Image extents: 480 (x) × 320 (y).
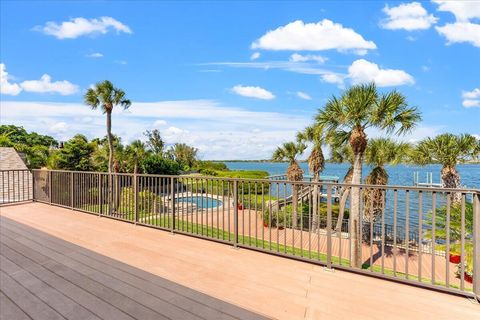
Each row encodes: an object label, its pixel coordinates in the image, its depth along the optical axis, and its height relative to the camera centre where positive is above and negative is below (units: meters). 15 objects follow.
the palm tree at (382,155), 13.86 +0.02
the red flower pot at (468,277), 7.45 -3.24
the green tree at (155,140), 46.44 +2.70
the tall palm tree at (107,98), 18.36 +3.71
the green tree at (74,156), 18.44 +0.11
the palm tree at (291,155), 17.78 +0.06
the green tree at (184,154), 43.94 +0.44
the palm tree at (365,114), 10.09 +1.44
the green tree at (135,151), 22.52 +0.47
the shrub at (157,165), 26.30 -0.76
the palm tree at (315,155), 16.94 +0.04
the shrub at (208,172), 35.82 -1.89
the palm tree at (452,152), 12.62 +0.12
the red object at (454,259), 9.48 -3.42
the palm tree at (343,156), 11.76 -0.02
